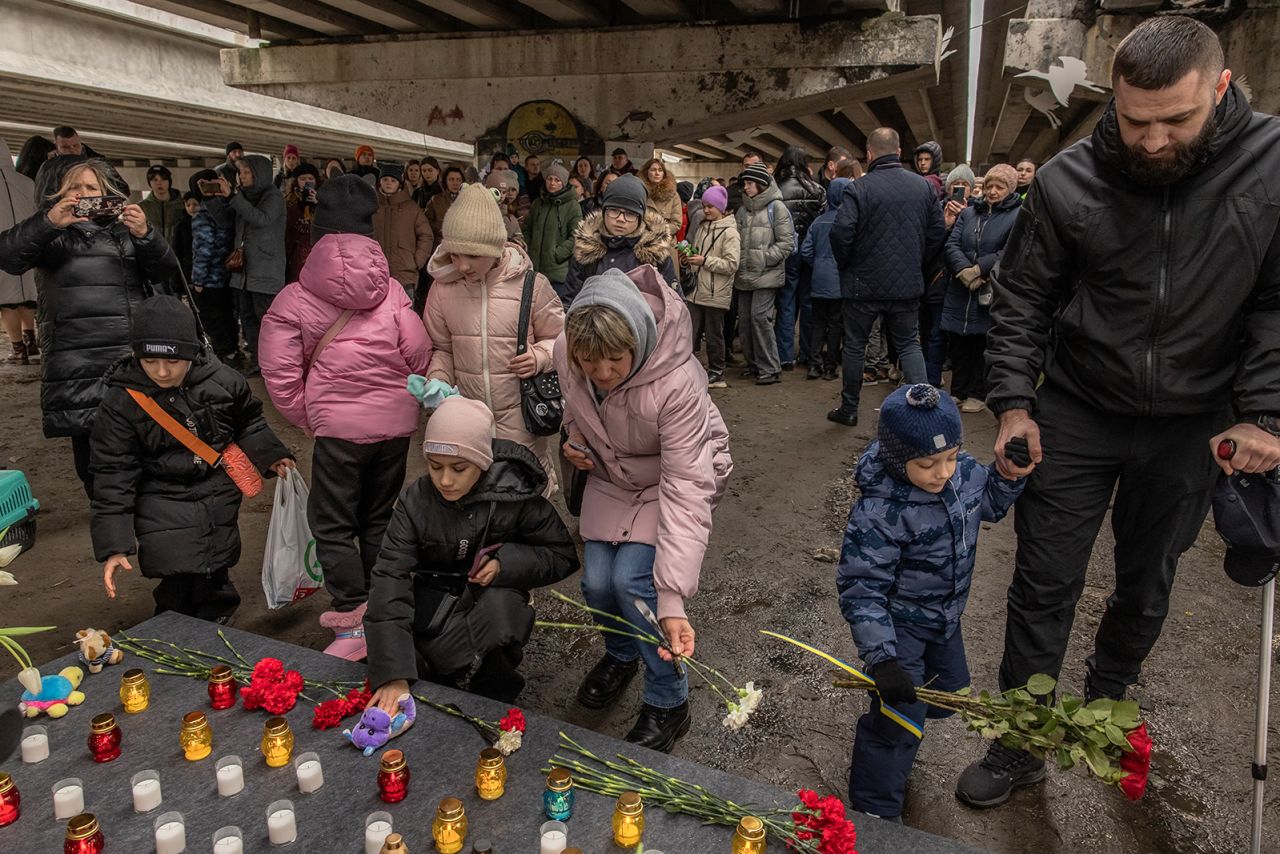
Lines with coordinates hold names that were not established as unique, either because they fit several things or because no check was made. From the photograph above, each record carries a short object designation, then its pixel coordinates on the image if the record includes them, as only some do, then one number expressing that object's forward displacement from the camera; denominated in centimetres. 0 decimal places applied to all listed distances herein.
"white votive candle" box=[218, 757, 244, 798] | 209
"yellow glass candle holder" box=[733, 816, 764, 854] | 186
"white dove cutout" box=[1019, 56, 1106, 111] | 654
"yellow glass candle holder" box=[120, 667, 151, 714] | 244
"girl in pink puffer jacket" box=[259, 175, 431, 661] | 339
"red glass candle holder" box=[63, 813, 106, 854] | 182
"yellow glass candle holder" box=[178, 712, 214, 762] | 224
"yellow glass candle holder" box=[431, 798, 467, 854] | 190
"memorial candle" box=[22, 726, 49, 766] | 222
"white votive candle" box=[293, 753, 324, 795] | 211
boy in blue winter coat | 233
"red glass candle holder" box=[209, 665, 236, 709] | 246
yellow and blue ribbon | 234
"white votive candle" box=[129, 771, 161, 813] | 203
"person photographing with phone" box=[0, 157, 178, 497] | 386
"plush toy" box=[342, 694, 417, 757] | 228
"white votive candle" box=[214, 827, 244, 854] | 184
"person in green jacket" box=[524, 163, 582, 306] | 771
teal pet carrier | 333
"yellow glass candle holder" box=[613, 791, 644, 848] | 192
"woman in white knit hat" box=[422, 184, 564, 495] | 354
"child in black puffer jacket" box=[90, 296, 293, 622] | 314
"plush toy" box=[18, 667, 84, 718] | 240
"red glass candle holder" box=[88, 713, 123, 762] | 222
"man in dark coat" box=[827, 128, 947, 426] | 602
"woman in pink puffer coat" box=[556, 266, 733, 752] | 254
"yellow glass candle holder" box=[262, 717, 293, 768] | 220
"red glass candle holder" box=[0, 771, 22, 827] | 197
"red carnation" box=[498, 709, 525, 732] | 228
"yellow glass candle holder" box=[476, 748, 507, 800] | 209
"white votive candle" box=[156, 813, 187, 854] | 186
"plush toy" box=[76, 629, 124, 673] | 264
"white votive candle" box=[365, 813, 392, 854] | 188
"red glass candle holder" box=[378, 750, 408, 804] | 207
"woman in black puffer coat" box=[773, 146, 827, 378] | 833
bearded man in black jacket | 210
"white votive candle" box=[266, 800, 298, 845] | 193
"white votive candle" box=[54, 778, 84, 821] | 200
